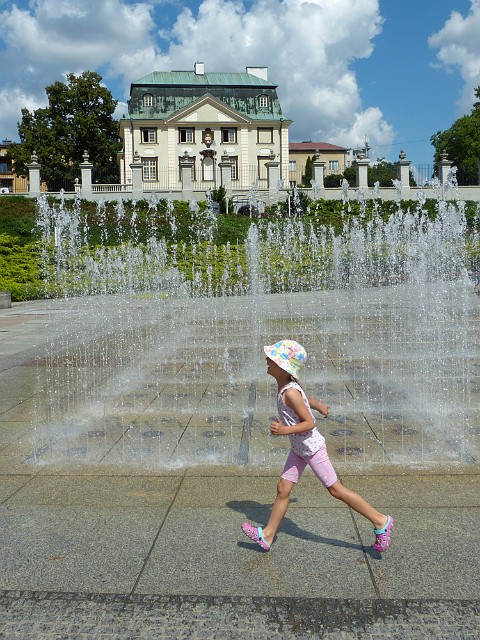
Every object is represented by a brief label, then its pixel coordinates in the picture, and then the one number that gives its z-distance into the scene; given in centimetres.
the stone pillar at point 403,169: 4016
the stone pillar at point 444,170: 3947
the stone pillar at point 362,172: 3847
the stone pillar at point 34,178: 3772
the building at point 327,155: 9062
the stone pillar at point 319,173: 3881
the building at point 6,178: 8738
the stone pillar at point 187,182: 3834
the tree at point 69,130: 5441
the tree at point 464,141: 5703
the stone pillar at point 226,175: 3956
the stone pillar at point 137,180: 3794
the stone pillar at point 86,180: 3809
